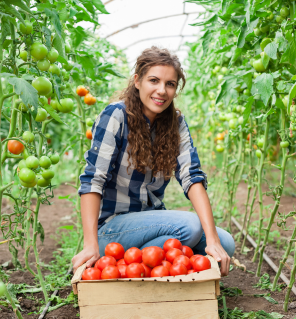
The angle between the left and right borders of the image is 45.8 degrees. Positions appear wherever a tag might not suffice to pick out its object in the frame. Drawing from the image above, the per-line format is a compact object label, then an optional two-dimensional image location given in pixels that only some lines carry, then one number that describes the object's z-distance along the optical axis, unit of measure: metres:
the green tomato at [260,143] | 2.02
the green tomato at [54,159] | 1.38
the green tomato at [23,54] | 1.23
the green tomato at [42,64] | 1.14
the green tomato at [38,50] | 1.10
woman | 1.60
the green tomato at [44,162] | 1.27
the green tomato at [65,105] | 1.42
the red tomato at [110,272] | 1.19
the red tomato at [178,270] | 1.21
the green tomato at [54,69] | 1.31
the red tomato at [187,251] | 1.47
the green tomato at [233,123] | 2.50
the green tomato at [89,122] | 2.22
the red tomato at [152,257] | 1.32
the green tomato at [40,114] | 1.26
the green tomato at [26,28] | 1.08
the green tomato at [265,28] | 1.63
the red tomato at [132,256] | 1.35
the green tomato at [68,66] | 1.65
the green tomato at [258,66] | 1.62
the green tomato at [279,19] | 1.57
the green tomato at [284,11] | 1.51
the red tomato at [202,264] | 1.22
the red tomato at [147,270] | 1.32
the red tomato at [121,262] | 1.37
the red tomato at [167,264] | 1.32
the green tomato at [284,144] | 1.74
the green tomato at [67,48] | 1.63
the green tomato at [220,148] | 3.35
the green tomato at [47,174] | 1.28
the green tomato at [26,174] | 1.12
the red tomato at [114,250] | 1.45
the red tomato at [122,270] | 1.28
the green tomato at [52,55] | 1.17
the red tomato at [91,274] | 1.19
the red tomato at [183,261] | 1.28
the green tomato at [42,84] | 1.09
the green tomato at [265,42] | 1.59
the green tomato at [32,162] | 1.12
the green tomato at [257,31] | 1.65
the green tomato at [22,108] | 1.23
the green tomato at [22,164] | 1.15
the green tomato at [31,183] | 1.15
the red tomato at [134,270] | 1.23
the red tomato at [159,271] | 1.24
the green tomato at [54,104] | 1.43
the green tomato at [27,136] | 1.17
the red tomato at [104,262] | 1.28
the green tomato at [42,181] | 1.29
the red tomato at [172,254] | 1.35
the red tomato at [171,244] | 1.44
